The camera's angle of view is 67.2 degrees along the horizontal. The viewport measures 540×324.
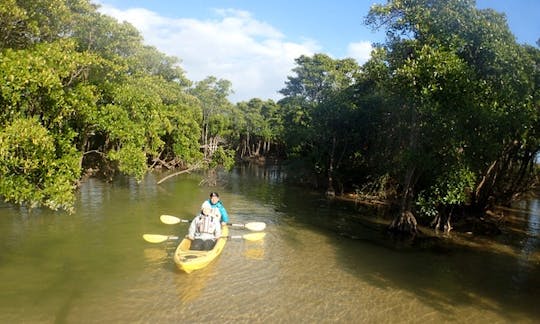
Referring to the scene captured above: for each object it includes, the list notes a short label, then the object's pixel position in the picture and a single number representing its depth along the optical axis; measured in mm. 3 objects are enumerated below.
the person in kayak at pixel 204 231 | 12359
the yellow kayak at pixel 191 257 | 10680
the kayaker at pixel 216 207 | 13748
